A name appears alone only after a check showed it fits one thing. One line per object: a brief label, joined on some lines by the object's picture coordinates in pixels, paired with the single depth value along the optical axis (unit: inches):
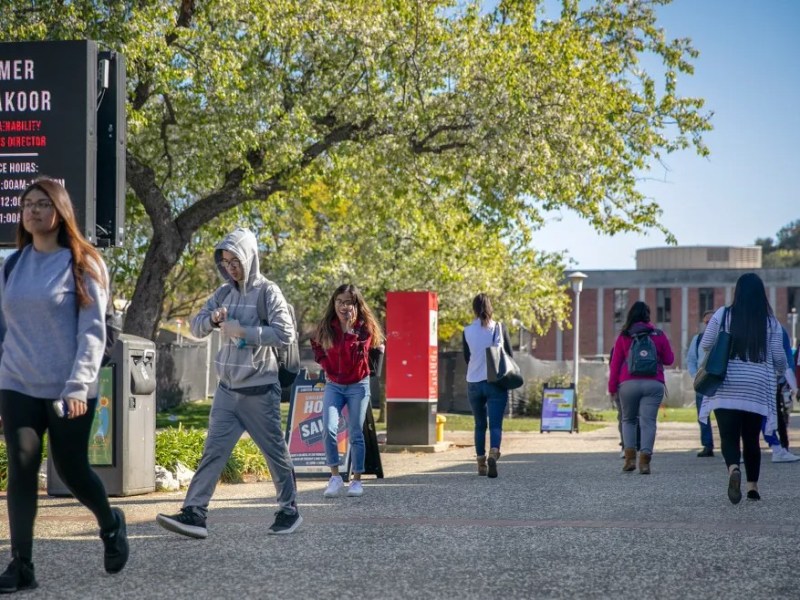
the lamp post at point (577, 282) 1088.4
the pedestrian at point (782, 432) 549.3
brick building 2881.4
